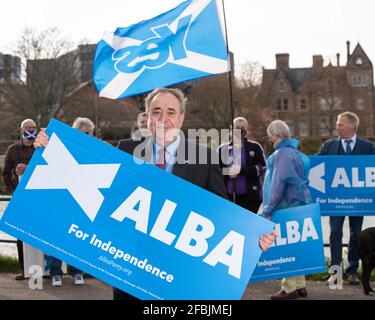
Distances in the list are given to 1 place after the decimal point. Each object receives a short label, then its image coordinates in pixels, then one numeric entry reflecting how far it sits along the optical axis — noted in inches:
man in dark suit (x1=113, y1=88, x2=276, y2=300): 155.6
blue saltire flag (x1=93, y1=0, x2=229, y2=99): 264.8
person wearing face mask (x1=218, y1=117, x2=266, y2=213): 337.4
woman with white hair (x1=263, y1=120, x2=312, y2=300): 287.9
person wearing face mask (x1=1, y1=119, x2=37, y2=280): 343.0
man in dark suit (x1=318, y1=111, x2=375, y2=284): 330.6
